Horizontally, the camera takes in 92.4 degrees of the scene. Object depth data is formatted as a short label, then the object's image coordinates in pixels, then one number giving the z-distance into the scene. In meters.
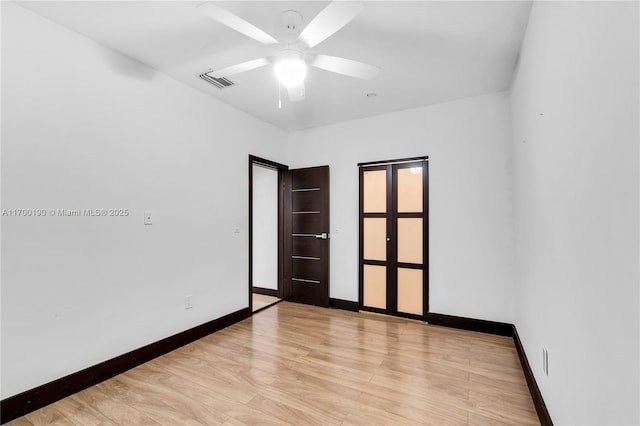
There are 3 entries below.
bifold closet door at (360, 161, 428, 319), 3.93
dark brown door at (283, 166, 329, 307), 4.54
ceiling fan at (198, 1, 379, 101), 1.79
